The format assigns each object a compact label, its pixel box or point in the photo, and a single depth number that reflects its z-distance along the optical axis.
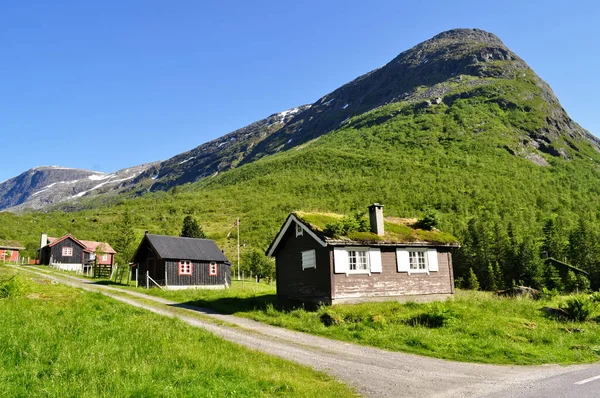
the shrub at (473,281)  51.27
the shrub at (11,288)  16.22
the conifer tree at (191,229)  60.25
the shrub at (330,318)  18.33
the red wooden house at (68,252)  58.59
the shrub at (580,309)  18.97
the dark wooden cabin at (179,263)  36.03
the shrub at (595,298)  22.14
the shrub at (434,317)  17.20
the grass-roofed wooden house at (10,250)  59.25
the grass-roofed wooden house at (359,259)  22.08
